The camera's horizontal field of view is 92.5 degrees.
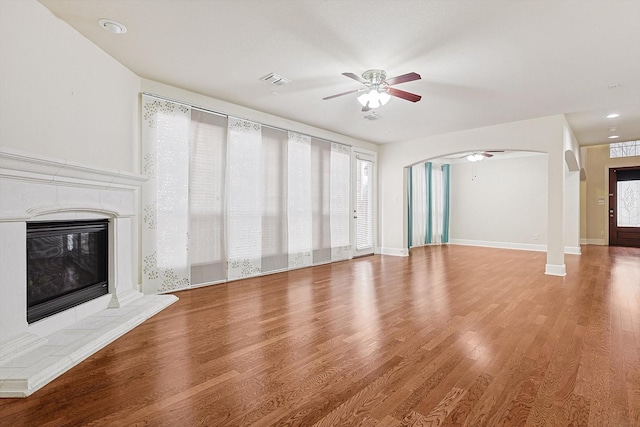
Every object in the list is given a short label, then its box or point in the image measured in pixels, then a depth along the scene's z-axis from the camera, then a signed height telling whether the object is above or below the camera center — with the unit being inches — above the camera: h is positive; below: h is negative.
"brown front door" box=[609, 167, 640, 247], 351.6 +3.5
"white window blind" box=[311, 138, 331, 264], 241.9 +9.8
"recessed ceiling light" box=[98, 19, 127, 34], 108.7 +68.1
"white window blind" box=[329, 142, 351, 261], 259.3 +8.7
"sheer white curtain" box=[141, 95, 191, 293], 155.3 +9.0
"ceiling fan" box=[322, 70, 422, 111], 142.2 +56.9
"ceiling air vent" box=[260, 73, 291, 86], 149.9 +66.5
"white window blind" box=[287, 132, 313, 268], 224.4 +7.2
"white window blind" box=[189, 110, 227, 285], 171.8 +8.6
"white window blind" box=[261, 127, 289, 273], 206.8 +8.8
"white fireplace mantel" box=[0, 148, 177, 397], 82.4 -21.8
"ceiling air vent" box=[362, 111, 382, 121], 198.1 +62.0
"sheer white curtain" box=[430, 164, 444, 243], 389.7 +8.5
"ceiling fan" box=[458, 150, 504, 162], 302.6 +55.2
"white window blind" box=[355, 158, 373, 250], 287.0 +6.9
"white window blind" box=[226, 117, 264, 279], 188.4 +8.8
